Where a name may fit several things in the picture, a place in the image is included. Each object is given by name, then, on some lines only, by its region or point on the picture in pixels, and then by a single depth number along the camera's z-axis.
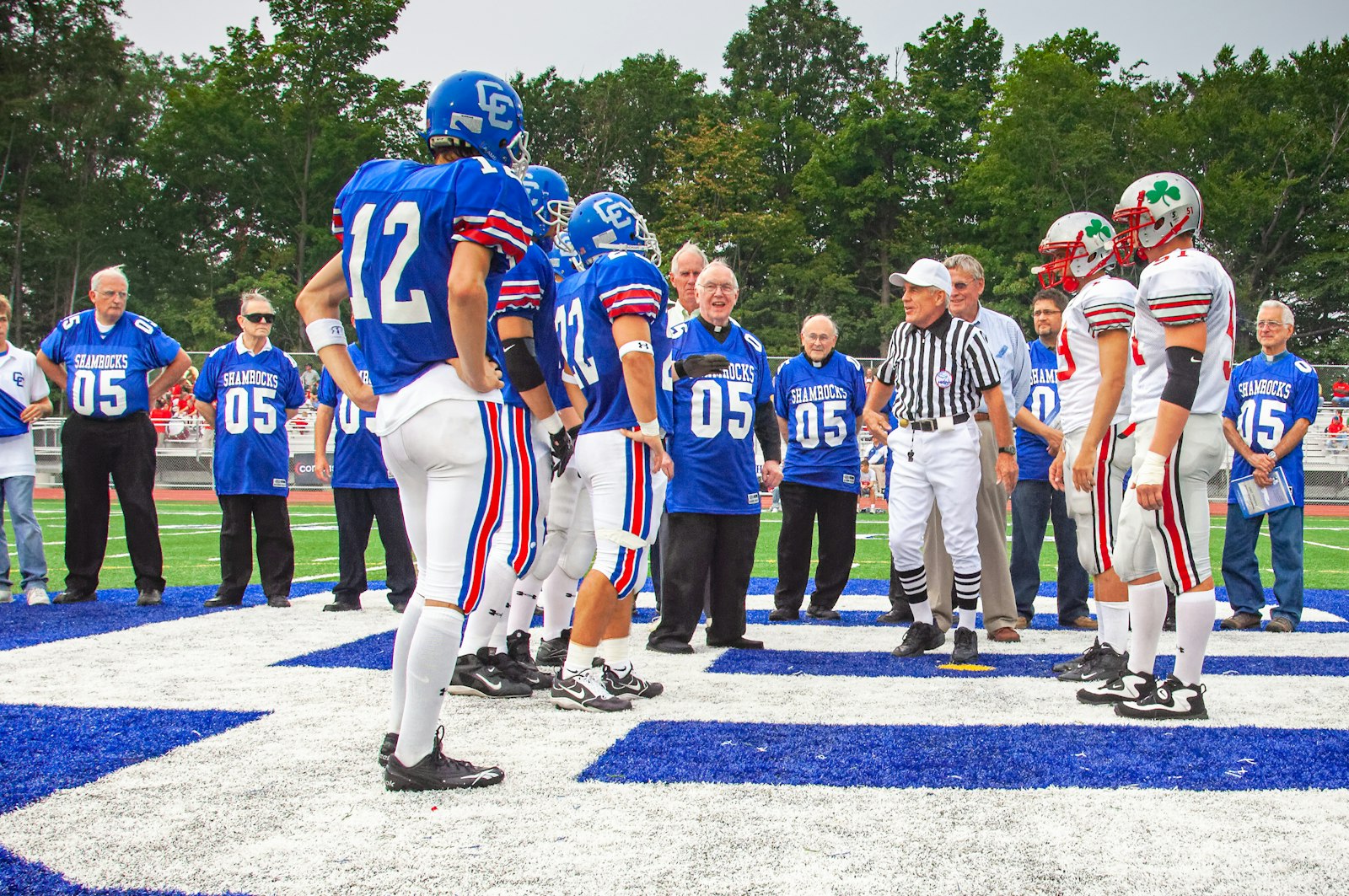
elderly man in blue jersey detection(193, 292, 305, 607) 7.85
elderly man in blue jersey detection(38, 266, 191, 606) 7.81
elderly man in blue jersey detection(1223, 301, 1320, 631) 6.89
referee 5.70
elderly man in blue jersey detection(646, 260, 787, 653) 6.11
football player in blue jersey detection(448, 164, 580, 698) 4.58
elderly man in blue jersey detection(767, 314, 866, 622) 7.51
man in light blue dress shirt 6.41
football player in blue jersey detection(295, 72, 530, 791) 3.22
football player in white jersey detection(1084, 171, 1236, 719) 4.13
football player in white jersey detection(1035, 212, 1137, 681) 4.73
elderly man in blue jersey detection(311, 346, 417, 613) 7.47
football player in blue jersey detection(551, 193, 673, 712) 4.49
